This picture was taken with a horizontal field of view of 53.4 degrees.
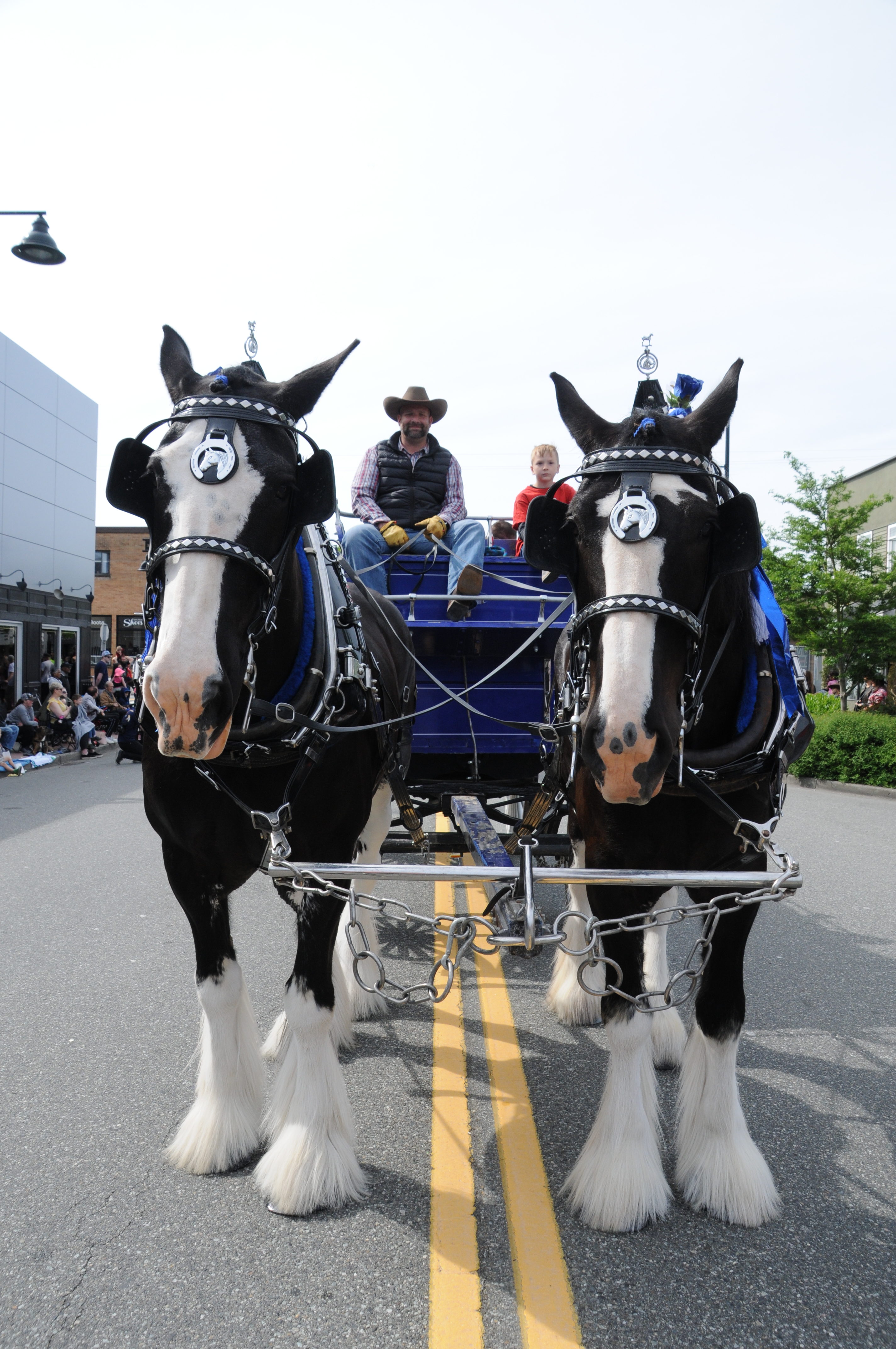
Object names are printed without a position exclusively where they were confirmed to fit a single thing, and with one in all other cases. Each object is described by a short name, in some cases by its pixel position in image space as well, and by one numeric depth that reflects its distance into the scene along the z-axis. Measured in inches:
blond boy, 263.3
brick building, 1737.2
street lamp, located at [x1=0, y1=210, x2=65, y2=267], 421.4
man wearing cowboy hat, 205.8
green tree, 727.1
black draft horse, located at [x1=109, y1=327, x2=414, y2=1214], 94.2
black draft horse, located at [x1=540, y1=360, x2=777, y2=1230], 91.7
